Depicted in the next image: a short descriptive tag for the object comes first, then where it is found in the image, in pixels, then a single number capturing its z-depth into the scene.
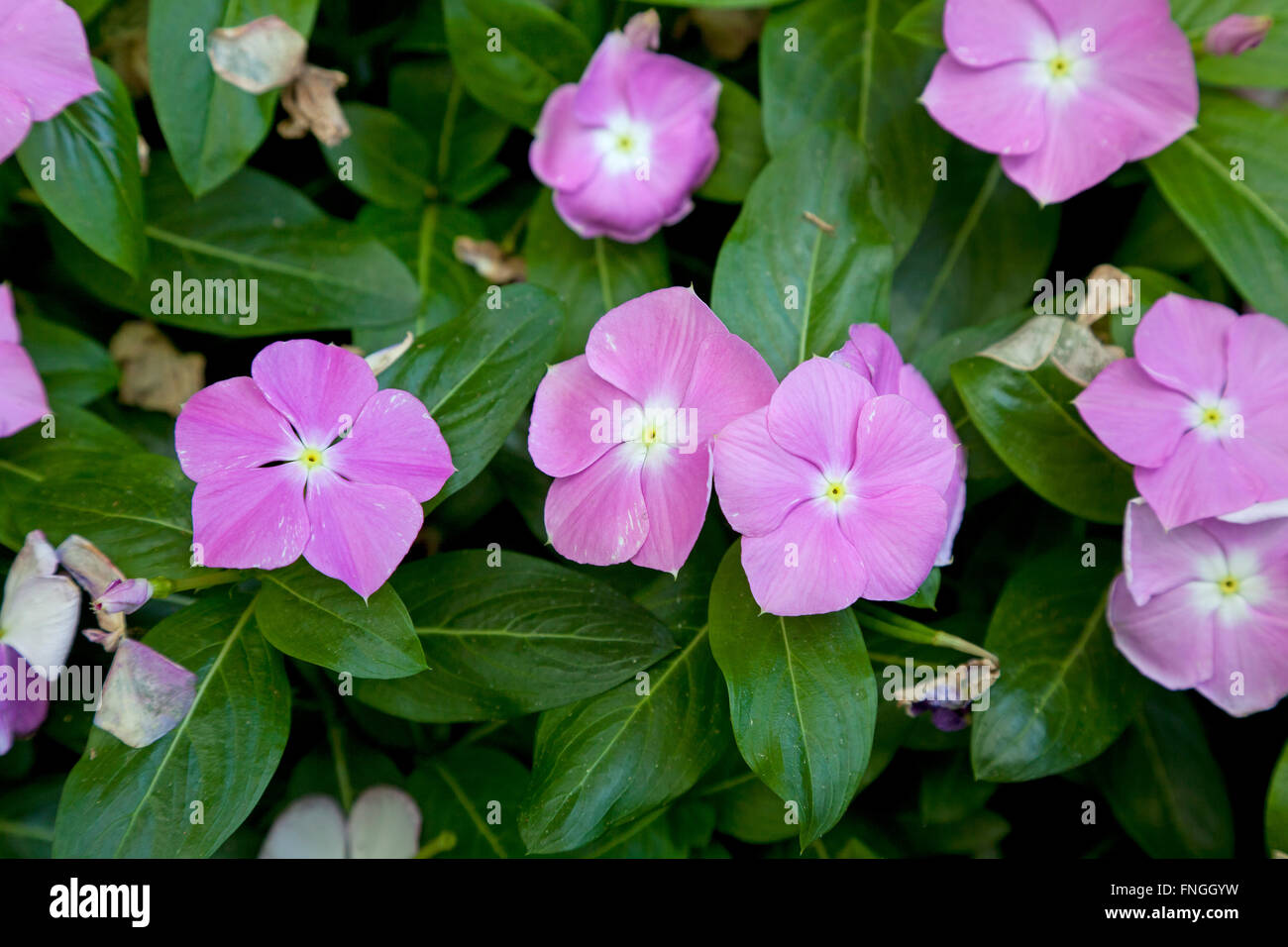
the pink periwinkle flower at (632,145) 0.26
